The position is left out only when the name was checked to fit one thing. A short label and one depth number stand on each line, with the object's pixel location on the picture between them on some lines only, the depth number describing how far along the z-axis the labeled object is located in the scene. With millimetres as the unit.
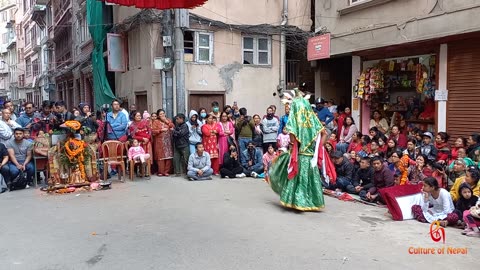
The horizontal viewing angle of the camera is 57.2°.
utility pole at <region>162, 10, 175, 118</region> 12227
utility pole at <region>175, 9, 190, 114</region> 12078
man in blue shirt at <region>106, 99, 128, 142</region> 10398
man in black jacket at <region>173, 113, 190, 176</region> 10555
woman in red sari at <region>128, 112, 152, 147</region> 10344
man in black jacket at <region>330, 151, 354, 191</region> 8531
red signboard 12180
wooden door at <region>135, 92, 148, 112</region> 14061
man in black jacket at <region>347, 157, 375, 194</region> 8156
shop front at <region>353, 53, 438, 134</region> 10398
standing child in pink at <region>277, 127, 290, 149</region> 10481
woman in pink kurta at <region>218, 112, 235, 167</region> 10836
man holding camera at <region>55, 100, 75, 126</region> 10262
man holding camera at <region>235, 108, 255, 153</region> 11031
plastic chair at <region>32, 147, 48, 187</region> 9250
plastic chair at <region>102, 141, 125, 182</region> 9760
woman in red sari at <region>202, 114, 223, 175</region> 10617
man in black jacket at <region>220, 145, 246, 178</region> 10508
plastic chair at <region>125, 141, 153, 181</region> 10023
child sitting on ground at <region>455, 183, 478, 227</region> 6160
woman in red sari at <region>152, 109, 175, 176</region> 10586
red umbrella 6312
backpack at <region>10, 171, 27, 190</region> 9000
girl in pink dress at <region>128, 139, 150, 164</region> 9953
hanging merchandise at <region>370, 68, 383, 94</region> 11555
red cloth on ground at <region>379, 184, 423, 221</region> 6484
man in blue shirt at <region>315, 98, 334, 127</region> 12359
